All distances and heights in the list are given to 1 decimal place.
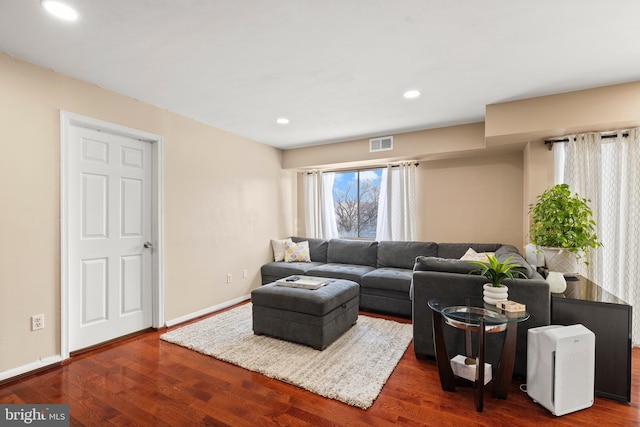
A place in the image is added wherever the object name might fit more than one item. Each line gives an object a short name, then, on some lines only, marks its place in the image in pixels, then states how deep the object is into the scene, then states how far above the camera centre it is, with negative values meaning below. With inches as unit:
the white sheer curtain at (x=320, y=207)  214.4 +4.3
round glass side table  74.4 -31.6
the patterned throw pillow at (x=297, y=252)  195.6 -26.0
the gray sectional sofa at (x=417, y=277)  86.3 -28.4
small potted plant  82.7 -19.1
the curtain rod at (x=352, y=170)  201.1 +30.5
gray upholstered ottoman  109.2 -38.5
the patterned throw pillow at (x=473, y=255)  138.9 -20.6
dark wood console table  78.7 -32.0
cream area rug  86.3 -49.7
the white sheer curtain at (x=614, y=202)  112.5 +3.9
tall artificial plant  105.1 -3.6
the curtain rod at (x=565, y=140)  115.3 +30.2
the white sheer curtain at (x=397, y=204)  183.0 +5.5
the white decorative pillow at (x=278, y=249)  199.0 -24.0
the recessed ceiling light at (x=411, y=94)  115.2 +46.7
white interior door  108.0 -8.8
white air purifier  72.6 -39.0
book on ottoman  121.2 -29.3
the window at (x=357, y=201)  205.8 +7.9
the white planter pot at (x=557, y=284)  89.5 -21.5
